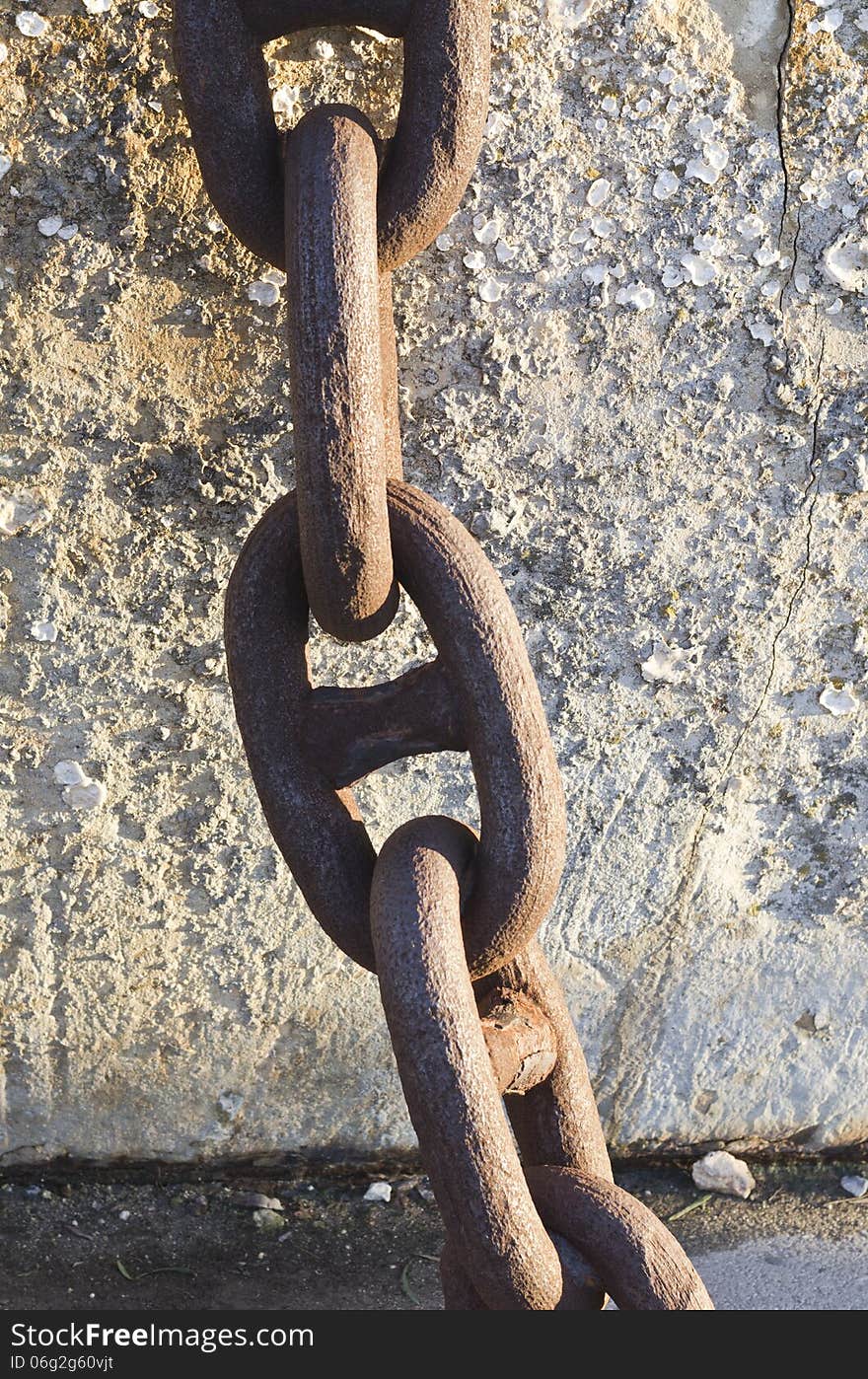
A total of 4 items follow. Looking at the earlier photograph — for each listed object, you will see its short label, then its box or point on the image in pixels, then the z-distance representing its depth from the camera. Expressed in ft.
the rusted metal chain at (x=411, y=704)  2.00
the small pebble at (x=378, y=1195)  4.65
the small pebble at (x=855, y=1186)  4.81
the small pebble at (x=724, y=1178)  4.77
